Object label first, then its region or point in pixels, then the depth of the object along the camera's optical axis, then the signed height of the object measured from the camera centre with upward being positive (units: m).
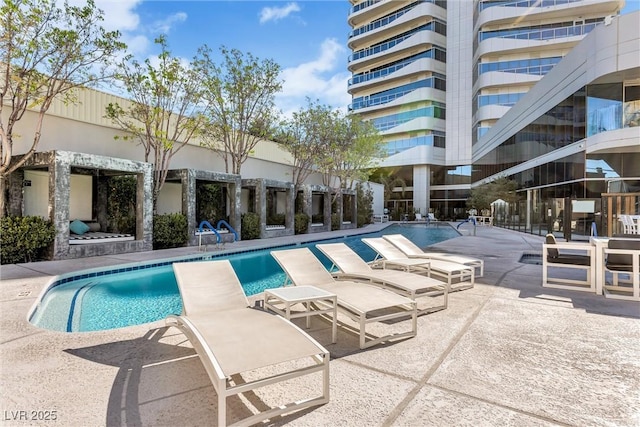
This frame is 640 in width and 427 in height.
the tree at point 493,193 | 23.84 +1.31
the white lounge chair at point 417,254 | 6.92 -0.93
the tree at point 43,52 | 7.91 +3.75
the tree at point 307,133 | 18.81 +4.10
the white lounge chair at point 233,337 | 2.23 -0.98
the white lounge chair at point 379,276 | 4.68 -0.99
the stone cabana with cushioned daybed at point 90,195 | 8.65 +0.35
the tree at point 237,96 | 13.80 +4.58
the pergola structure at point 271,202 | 15.49 +0.28
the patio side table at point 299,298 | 3.50 -0.92
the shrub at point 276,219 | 18.25 -0.60
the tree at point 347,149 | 20.11 +3.67
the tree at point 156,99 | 11.37 +3.75
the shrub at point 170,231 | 11.26 -0.77
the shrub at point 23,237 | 7.98 -0.71
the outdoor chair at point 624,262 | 5.26 -0.81
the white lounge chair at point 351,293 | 3.55 -0.99
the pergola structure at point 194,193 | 12.09 +0.56
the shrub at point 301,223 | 17.81 -0.76
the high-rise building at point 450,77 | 30.23 +13.95
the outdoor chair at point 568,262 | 5.95 -0.92
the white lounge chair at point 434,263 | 6.04 -0.99
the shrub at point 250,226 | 14.67 -0.76
